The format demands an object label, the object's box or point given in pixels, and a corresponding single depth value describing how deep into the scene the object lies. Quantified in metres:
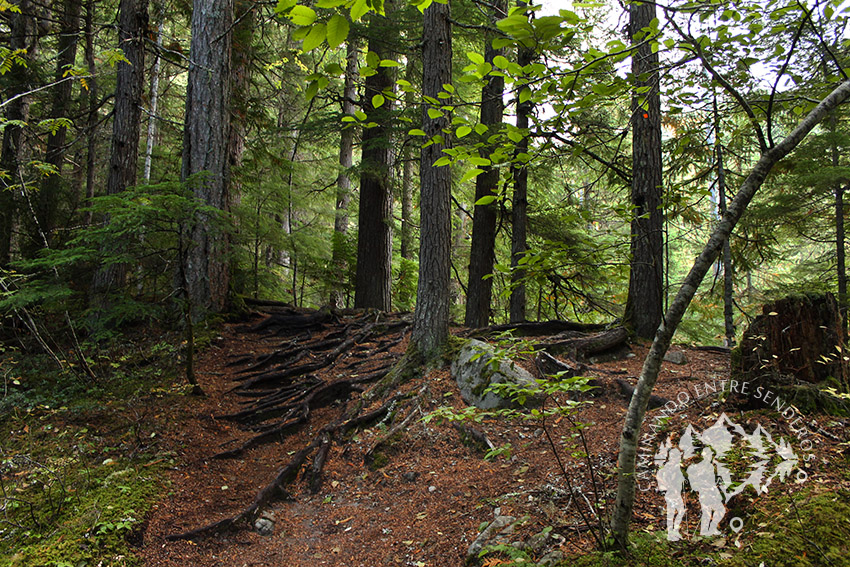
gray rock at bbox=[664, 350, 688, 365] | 6.27
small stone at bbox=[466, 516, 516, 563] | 3.10
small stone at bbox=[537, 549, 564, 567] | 2.56
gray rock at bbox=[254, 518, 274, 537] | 4.16
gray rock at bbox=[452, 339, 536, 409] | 5.09
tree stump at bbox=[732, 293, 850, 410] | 3.59
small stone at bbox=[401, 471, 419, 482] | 4.66
